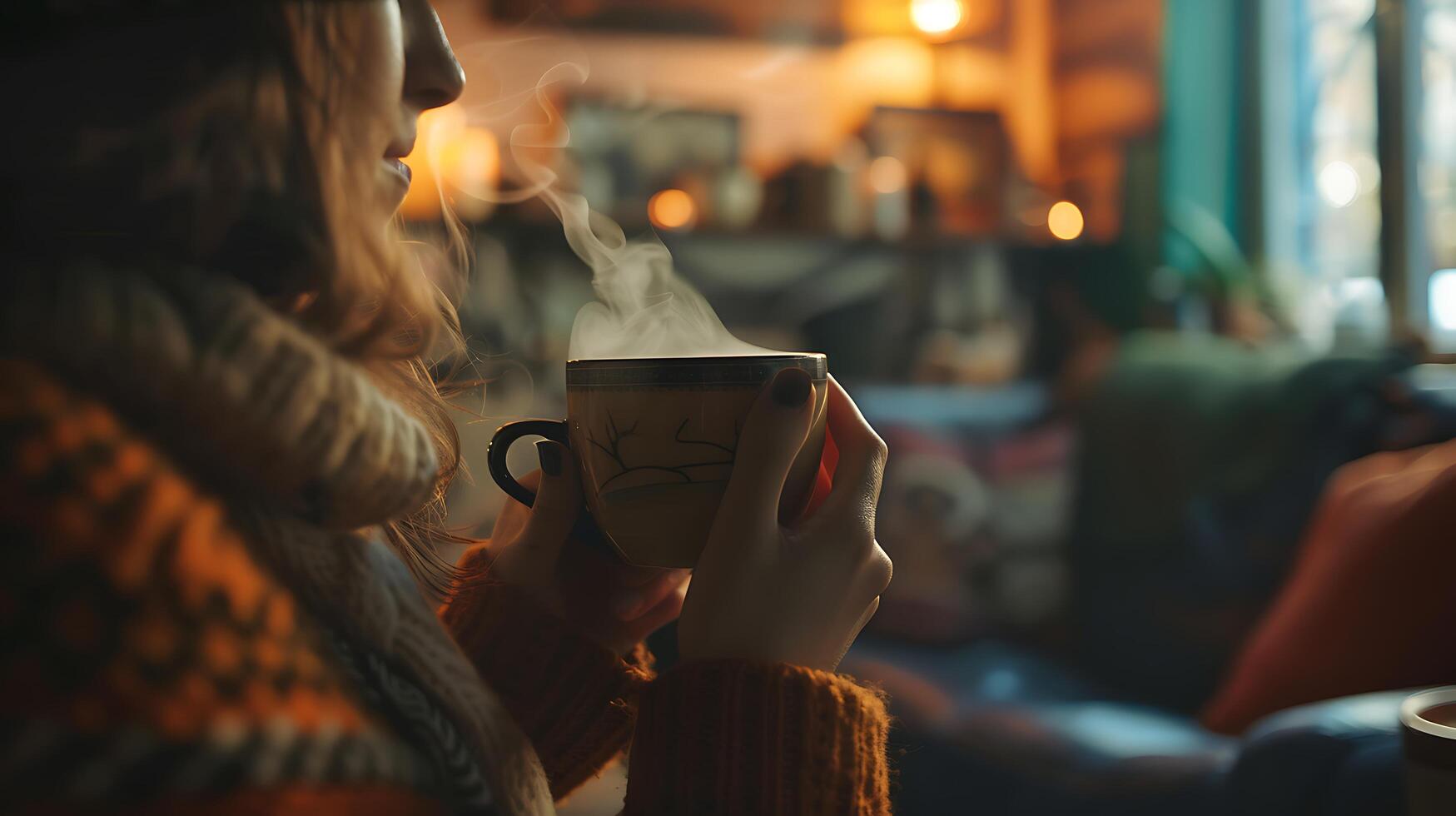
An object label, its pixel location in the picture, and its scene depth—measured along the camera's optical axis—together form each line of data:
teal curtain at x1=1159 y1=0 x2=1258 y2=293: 3.00
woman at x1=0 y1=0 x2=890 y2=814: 0.29
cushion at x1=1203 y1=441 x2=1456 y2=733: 1.24
